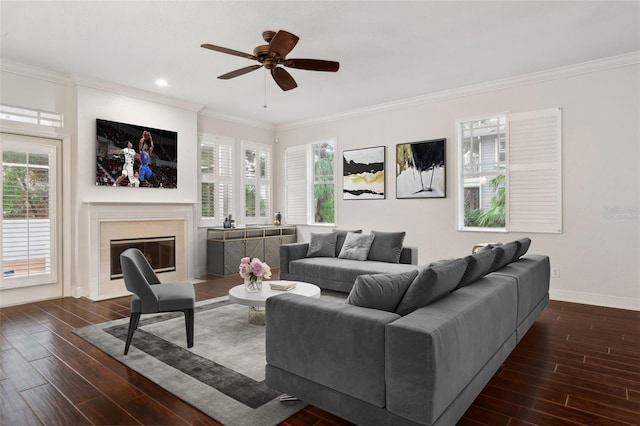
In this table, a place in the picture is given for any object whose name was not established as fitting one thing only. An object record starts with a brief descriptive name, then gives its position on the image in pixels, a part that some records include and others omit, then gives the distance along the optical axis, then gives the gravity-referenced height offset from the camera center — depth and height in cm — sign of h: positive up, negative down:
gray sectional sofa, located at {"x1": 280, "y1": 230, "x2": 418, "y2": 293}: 501 -73
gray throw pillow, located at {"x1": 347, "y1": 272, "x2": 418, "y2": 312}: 214 -46
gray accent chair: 316 -74
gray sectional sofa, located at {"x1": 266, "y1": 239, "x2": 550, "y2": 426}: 173 -69
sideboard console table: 667 -64
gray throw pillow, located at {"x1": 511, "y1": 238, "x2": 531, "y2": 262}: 362 -37
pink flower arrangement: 374 -58
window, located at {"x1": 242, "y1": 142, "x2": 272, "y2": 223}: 771 +59
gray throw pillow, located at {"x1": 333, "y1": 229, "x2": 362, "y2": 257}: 595 -42
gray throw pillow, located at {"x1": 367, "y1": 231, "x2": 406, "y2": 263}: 539 -52
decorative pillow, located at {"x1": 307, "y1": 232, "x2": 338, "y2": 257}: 588 -54
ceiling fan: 325 +140
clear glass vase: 379 -74
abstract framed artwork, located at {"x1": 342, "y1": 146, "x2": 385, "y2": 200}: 668 +67
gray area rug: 232 -117
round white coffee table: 353 -81
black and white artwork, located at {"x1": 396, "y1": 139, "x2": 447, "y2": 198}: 593 +66
